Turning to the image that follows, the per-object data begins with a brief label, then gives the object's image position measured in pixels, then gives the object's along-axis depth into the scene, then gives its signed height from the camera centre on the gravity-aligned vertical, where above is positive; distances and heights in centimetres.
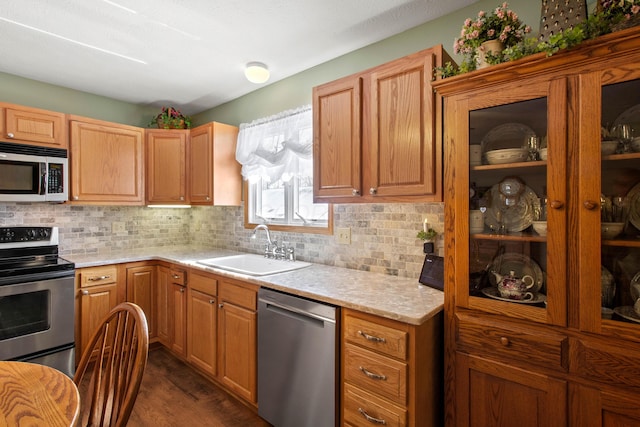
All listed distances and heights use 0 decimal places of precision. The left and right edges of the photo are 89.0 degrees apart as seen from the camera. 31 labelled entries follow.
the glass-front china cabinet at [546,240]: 113 -11
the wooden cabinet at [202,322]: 234 -83
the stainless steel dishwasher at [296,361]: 161 -80
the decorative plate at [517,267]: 132 -24
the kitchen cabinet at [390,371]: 136 -71
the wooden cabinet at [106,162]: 276 +44
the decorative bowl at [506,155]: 135 +24
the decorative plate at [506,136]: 135 +32
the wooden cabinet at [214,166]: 296 +42
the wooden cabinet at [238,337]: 204 -83
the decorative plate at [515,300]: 130 -36
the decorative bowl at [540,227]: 128 -6
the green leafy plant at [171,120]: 326 +92
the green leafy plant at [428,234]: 190 -13
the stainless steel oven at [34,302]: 222 -64
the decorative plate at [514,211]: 134 +0
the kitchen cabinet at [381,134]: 164 +43
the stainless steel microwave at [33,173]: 239 +29
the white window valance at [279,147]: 253 +53
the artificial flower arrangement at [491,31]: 137 +77
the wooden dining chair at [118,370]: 96 -53
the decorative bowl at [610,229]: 115 -6
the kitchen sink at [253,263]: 253 -42
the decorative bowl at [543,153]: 127 +23
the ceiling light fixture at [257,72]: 246 +106
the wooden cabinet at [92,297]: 257 -70
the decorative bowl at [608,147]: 114 +22
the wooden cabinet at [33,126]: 240 +66
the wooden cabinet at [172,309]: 266 -83
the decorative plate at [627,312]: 113 -36
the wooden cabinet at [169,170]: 321 +41
